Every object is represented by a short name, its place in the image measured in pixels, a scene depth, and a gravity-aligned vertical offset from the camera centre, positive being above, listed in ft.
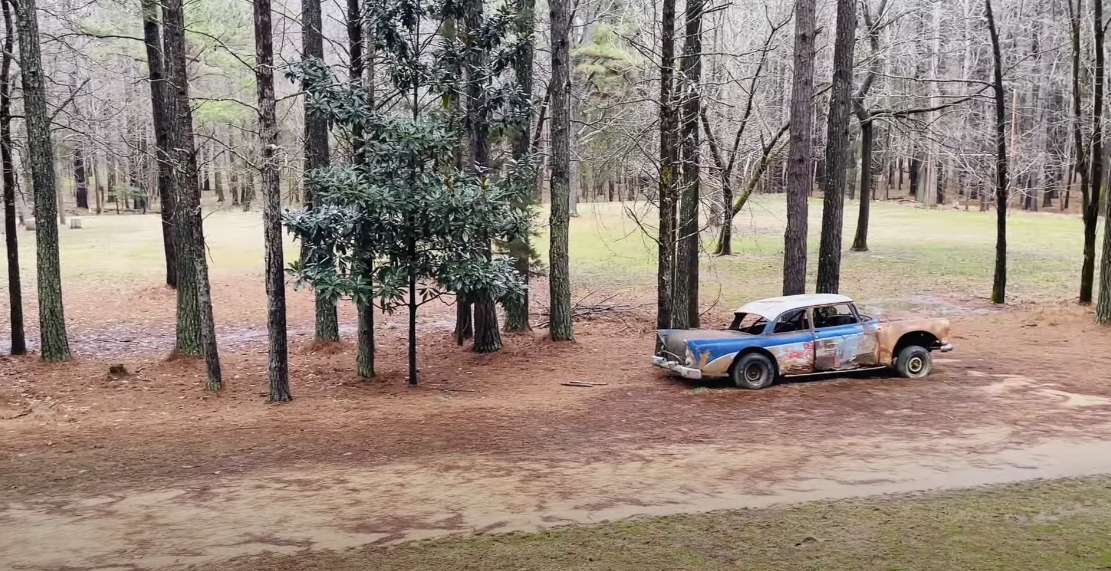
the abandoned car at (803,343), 38.29 -6.90
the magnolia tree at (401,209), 39.14 -0.08
